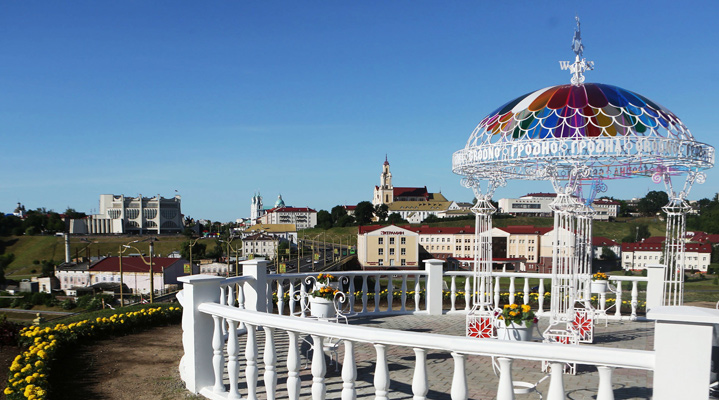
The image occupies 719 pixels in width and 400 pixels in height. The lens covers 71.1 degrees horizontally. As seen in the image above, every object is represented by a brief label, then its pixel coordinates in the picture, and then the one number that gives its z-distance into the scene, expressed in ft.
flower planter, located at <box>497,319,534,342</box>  20.16
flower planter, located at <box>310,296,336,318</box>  23.84
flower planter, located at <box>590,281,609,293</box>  33.58
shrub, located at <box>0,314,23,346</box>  28.09
